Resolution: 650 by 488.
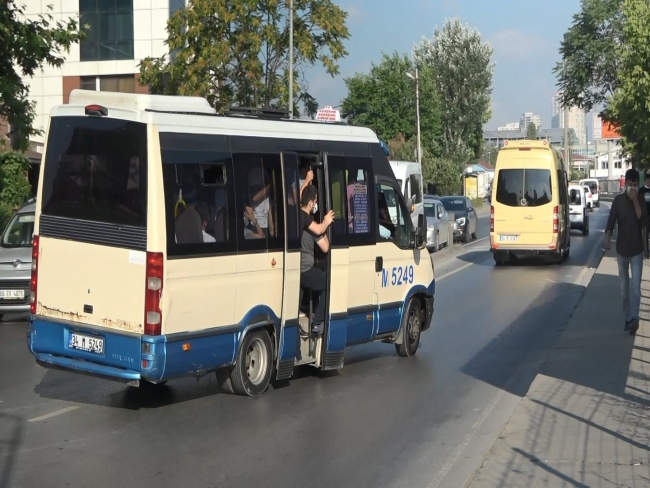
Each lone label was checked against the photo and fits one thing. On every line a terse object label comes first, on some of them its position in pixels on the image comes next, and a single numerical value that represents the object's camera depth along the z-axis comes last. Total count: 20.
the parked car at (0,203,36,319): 15.98
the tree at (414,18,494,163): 86.00
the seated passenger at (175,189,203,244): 8.85
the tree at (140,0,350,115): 33.97
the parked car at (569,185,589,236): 40.66
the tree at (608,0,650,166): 26.72
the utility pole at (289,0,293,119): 32.15
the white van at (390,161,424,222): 28.80
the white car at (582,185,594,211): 68.95
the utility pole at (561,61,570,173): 68.53
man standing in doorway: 10.34
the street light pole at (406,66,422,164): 59.72
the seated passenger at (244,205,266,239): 9.66
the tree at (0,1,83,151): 20.44
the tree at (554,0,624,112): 60.59
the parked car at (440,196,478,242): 38.59
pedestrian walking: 13.09
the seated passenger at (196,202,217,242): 9.10
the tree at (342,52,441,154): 87.44
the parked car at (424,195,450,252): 31.09
